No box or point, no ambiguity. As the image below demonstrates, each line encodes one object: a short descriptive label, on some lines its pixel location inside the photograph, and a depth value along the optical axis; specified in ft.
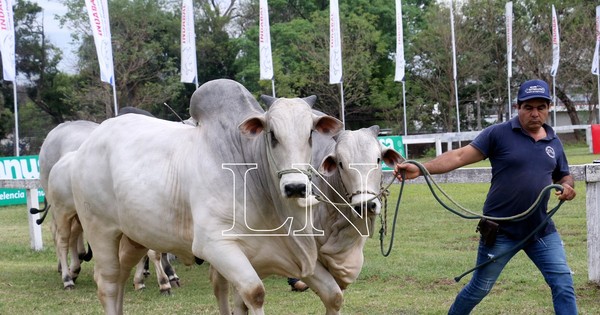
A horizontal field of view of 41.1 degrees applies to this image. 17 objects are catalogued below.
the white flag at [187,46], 84.23
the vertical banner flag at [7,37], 71.56
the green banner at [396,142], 73.22
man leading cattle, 17.40
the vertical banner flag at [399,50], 105.29
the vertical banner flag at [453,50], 120.86
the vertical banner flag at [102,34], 68.49
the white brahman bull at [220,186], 16.81
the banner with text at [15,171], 62.95
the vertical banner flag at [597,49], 118.73
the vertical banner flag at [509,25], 117.50
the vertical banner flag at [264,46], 93.50
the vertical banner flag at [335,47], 97.25
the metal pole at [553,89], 131.21
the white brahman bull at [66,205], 28.25
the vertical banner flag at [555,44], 122.72
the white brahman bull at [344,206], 18.13
